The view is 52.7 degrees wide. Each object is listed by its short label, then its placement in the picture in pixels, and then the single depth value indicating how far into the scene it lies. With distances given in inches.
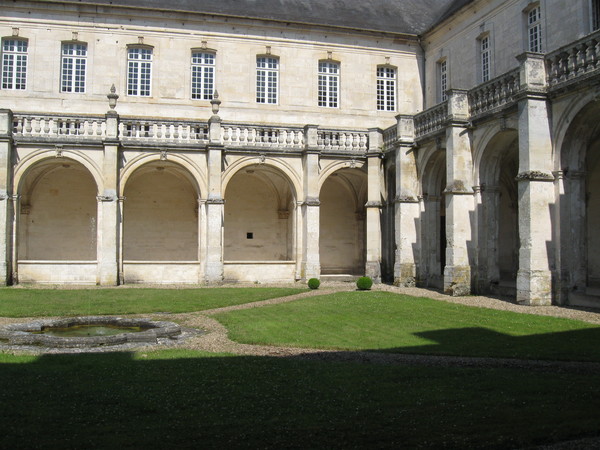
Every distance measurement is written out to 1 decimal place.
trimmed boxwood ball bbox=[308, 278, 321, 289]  788.0
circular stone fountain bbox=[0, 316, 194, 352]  385.7
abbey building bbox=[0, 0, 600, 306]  687.1
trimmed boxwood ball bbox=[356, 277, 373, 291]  753.6
